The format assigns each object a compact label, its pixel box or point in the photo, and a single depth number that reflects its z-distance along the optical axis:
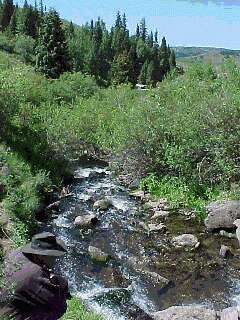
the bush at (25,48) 63.28
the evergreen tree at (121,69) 67.78
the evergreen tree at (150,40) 108.19
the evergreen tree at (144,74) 80.60
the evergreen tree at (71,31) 87.47
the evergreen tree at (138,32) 116.86
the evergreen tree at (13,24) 71.36
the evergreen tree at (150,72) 81.24
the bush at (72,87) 39.52
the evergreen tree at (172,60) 99.04
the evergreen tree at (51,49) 49.14
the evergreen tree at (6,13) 75.93
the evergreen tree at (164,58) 92.60
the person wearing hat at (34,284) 4.47
